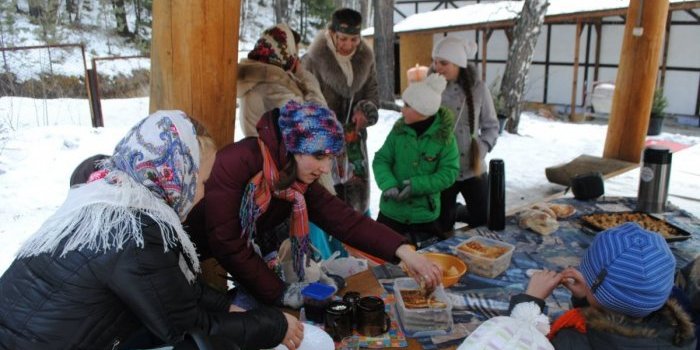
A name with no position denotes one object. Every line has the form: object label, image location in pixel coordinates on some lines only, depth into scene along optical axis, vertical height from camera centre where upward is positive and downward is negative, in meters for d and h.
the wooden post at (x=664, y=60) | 11.75 -0.03
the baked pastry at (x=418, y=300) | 1.70 -0.78
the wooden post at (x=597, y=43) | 12.50 +0.39
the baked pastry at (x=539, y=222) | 2.61 -0.80
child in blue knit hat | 1.37 -0.65
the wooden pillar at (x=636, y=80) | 5.88 -0.24
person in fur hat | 3.54 -0.17
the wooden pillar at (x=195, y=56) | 2.23 +0.04
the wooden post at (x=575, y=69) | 12.18 -0.22
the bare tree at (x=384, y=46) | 10.12 +0.31
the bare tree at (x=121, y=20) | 16.69 +1.41
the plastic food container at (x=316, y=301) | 1.72 -0.77
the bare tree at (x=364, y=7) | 14.55 +1.54
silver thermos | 2.92 -0.67
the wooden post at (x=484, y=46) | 13.77 +0.39
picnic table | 1.81 -0.86
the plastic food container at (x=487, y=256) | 2.10 -0.78
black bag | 3.15 -0.75
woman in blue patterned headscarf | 1.25 -0.48
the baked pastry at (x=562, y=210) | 2.86 -0.81
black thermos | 2.52 -0.65
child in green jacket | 2.95 -0.59
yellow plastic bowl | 2.01 -0.81
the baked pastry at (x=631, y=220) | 2.54 -0.80
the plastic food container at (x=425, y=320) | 1.67 -0.81
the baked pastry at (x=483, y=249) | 2.16 -0.78
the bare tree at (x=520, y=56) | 9.22 +0.08
